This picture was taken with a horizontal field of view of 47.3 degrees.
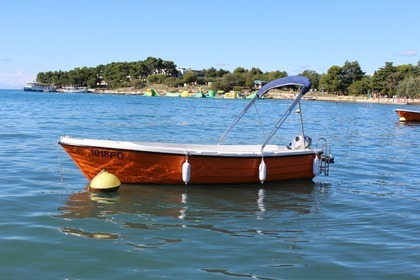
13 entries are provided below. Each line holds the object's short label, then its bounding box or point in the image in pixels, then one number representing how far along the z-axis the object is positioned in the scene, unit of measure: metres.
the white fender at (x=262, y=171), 14.03
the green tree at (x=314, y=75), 181.12
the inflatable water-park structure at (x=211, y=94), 185.85
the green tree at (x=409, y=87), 128.00
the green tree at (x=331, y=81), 166.38
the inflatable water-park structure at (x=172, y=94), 190.32
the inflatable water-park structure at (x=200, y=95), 177.62
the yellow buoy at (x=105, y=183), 12.34
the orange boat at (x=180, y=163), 12.82
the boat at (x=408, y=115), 51.26
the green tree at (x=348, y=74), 167.00
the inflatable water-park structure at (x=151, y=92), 191.75
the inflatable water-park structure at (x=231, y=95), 174.12
